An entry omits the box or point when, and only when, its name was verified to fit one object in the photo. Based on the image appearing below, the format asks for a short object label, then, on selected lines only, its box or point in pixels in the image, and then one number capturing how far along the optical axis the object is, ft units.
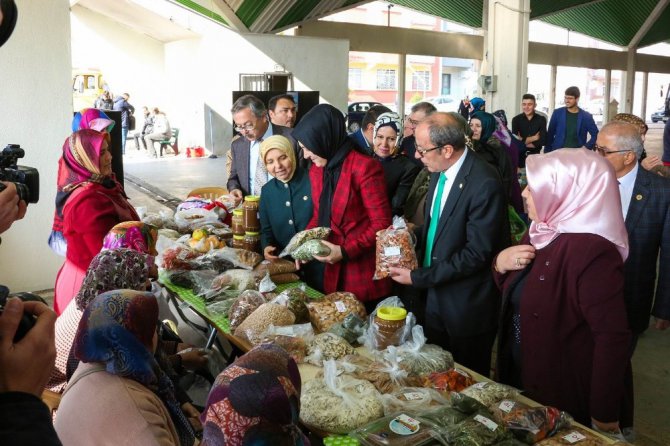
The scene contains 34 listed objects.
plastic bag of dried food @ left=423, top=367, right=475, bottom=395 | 6.53
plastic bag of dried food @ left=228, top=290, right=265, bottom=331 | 8.68
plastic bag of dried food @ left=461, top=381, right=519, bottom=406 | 6.15
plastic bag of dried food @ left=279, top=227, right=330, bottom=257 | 10.05
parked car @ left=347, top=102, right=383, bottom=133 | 32.22
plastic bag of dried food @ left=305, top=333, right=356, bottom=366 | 7.33
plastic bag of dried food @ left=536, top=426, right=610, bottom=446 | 5.48
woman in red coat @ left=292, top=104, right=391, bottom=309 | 9.95
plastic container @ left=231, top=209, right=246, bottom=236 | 11.80
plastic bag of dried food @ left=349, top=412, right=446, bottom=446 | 5.41
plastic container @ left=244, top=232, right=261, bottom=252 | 11.53
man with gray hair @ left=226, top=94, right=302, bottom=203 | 14.55
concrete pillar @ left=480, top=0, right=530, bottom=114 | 28.45
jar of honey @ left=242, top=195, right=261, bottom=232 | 11.58
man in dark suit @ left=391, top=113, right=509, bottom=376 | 8.41
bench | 58.43
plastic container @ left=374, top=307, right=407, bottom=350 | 7.47
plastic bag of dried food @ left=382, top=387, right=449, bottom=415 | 6.12
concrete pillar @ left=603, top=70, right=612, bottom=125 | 88.22
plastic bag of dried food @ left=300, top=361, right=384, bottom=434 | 5.90
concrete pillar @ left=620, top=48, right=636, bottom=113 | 84.48
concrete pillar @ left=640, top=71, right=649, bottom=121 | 94.68
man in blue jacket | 25.94
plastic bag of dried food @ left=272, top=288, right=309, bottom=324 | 8.63
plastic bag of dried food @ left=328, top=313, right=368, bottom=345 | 7.90
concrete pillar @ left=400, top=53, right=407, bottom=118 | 71.77
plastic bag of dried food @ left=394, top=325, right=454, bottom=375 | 6.97
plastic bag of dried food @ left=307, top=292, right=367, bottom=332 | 8.45
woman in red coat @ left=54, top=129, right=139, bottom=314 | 9.78
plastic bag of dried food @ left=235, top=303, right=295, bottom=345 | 8.07
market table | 6.34
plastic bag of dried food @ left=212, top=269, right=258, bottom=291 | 10.05
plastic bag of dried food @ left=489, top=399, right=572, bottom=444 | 5.55
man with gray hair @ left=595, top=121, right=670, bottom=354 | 9.47
